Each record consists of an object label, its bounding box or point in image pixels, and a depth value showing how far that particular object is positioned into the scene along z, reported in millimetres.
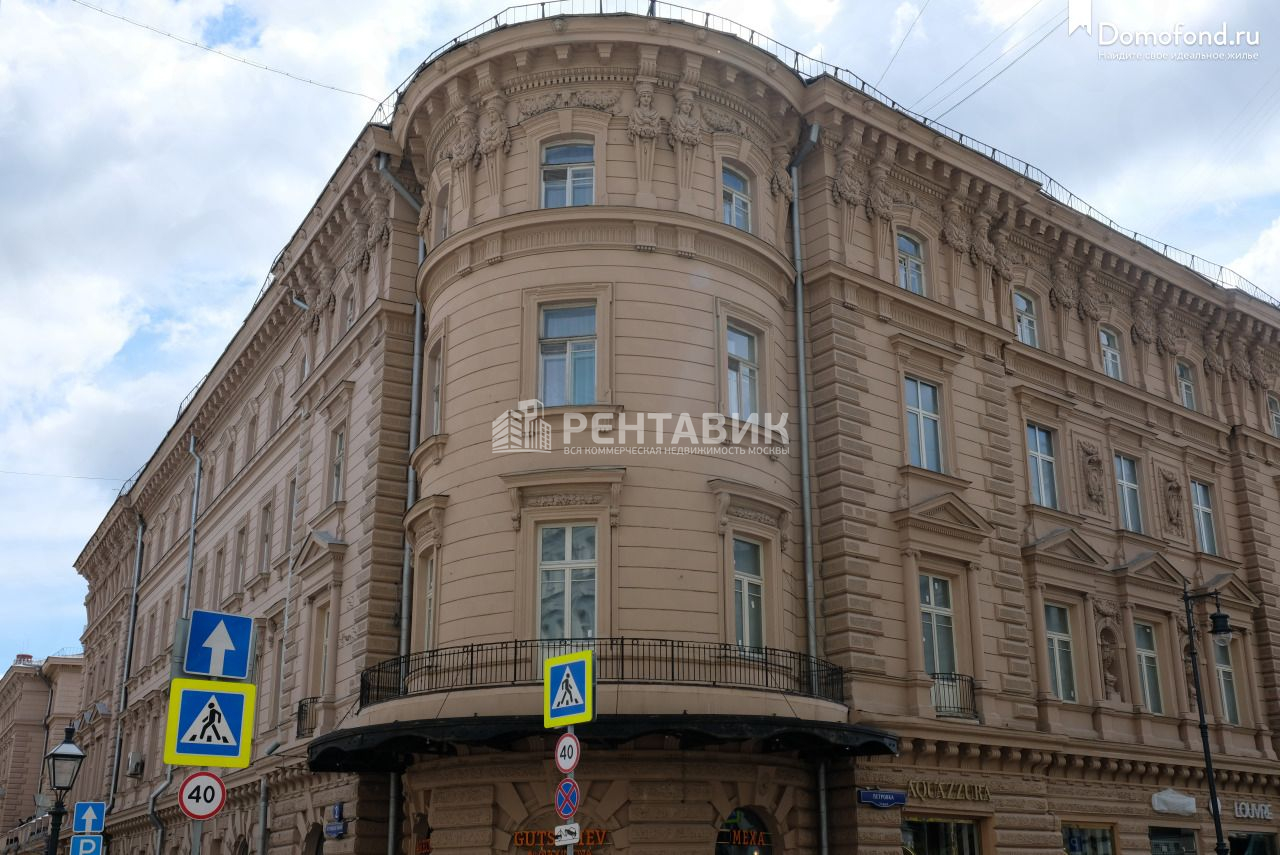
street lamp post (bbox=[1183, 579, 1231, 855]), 23236
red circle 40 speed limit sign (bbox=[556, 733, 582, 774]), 13773
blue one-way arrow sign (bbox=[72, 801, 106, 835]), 21641
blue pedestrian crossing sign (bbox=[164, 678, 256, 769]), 12000
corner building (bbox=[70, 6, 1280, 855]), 19641
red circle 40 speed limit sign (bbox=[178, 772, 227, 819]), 12336
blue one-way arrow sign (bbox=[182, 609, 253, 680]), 12414
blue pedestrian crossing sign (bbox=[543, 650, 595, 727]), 14617
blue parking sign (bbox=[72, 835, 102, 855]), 21594
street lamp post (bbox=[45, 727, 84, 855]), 20578
